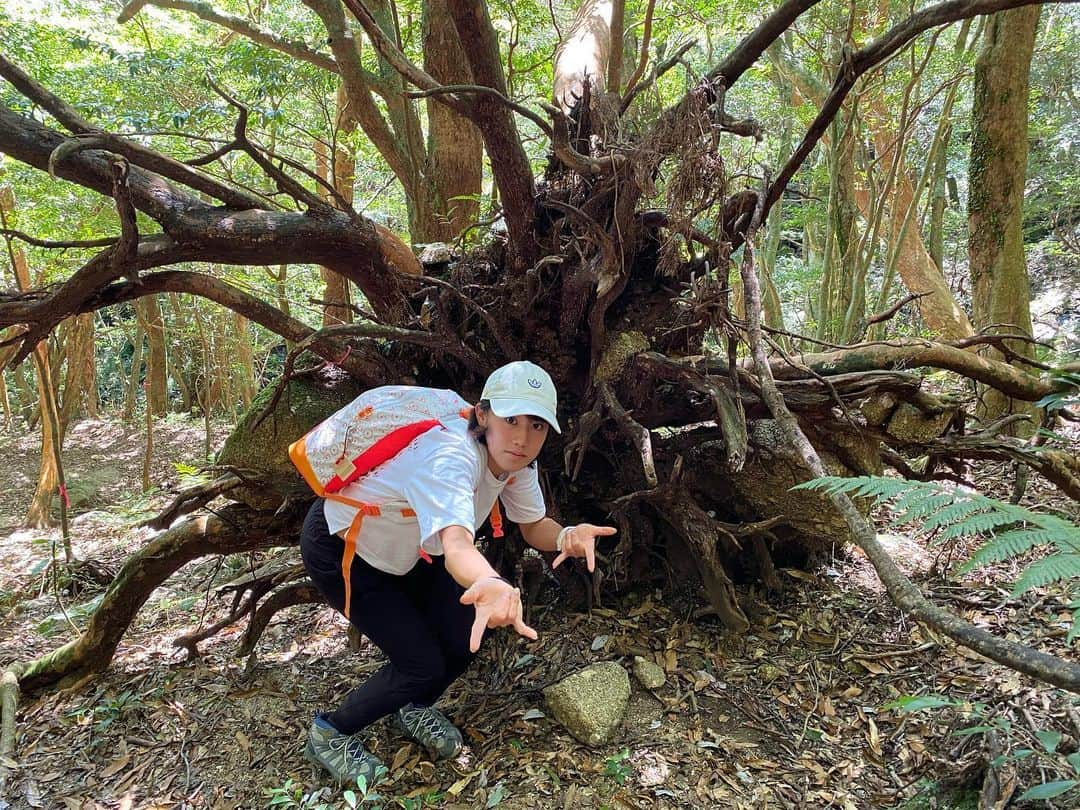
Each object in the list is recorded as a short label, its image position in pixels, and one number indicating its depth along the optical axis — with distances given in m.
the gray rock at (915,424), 3.13
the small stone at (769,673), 2.81
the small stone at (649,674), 2.81
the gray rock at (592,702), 2.55
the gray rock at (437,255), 3.71
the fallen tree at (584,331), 2.71
